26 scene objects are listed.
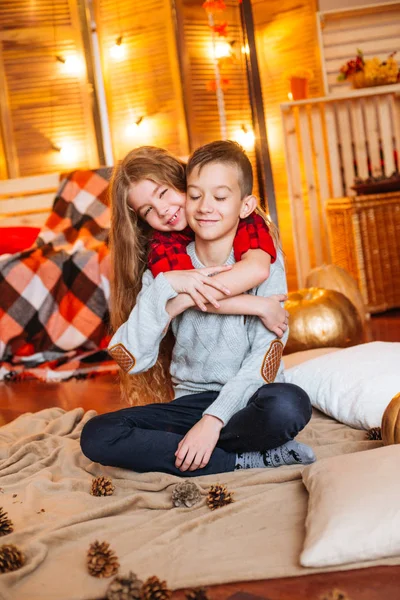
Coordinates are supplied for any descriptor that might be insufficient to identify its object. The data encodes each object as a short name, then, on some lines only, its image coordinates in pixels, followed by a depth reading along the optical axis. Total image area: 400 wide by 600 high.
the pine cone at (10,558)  1.12
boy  1.48
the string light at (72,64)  5.16
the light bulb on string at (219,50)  4.97
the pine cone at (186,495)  1.36
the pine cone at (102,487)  1.48
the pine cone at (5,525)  1.30
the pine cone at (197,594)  0.94
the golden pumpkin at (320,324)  2.72
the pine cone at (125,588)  0.98
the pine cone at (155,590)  0.98
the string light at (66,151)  5.23
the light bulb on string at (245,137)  5.00
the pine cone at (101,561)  1.11
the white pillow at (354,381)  1.71
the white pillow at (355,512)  1.04
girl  1.55
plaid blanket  3.34
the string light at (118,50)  5.05
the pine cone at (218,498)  1.33
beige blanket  1.09
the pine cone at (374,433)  1.60
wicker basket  3.73
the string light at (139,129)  5.08
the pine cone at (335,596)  0.89
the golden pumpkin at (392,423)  1.40
